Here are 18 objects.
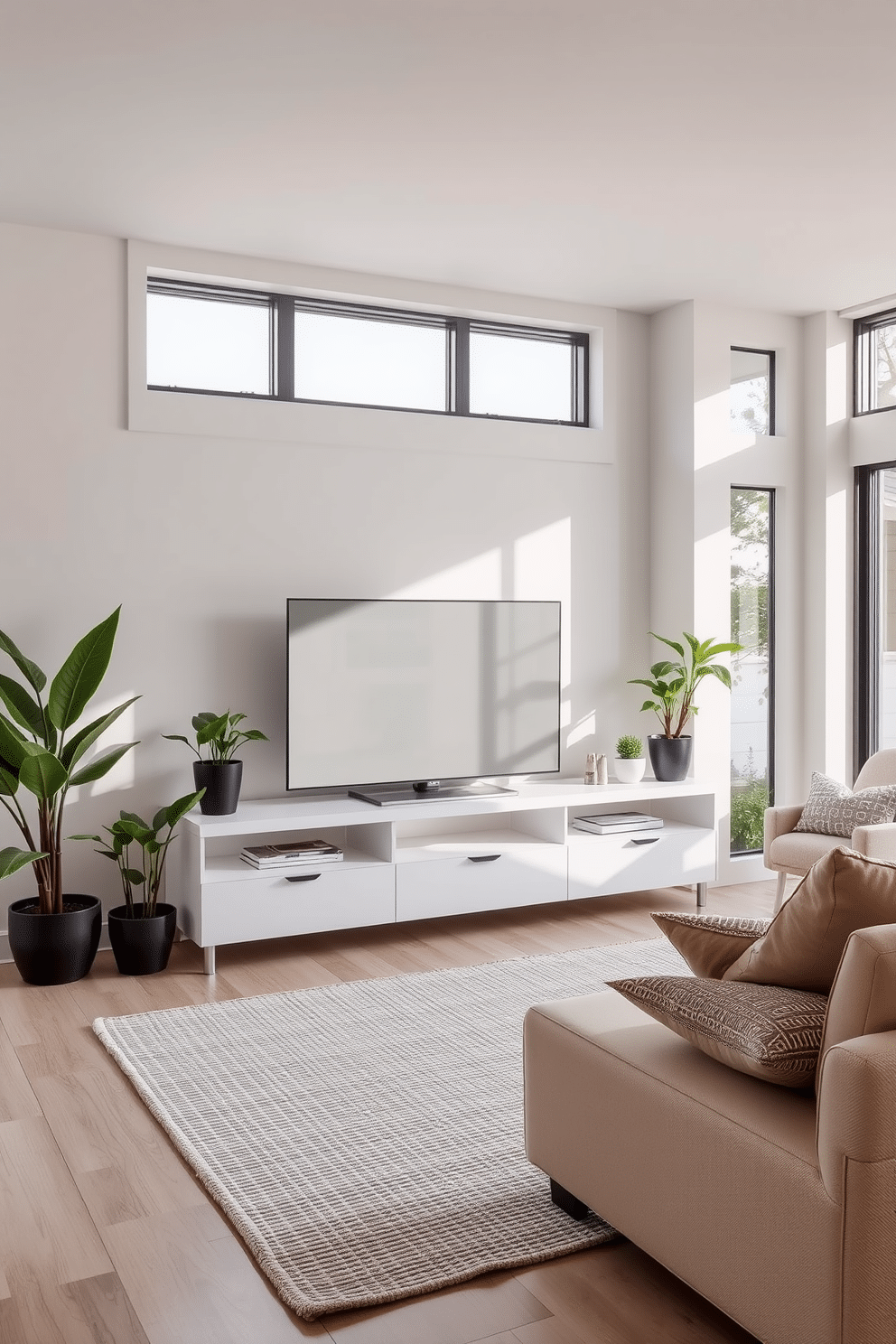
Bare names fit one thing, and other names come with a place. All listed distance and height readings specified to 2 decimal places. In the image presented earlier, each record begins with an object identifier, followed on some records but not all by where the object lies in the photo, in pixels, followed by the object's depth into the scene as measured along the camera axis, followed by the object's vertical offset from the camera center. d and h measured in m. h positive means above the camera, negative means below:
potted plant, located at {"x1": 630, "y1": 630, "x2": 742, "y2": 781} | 5.27 -0.13
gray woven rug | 2.28 -1.14
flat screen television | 4.70 -0.10
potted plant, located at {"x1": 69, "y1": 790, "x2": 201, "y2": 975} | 4.15 -0.90
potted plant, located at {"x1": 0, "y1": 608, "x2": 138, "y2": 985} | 4.01 -0.37
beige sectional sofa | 1.64 -0.80
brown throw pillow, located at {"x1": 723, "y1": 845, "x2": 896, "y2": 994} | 1.87 -0.41
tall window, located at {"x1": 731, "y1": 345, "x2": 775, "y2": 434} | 5.70 +1.41
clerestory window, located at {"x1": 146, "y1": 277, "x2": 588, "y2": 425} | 4.77 +1.41
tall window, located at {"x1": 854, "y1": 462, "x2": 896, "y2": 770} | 5.64 +0.30
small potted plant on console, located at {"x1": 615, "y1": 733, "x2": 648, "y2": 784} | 5.25 -0.42
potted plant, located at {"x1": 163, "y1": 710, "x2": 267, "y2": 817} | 4.34 -0.37
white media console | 4.30 -0.78
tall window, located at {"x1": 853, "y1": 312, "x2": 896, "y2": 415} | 5.55 +1.52
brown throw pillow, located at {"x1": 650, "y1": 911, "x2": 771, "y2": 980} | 2.18 -0.51
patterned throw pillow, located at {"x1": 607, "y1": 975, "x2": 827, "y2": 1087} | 1.83 -0.59
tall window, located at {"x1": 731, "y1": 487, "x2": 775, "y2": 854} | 5.73 +0.03
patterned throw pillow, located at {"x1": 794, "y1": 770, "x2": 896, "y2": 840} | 4.54 -0.56
